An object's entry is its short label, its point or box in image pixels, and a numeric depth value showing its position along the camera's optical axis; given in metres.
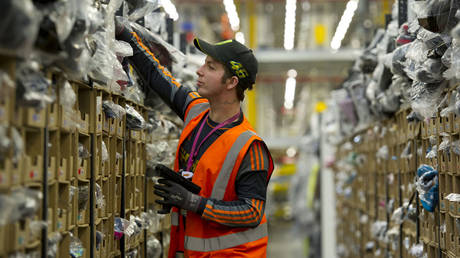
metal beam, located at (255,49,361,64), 11.88
